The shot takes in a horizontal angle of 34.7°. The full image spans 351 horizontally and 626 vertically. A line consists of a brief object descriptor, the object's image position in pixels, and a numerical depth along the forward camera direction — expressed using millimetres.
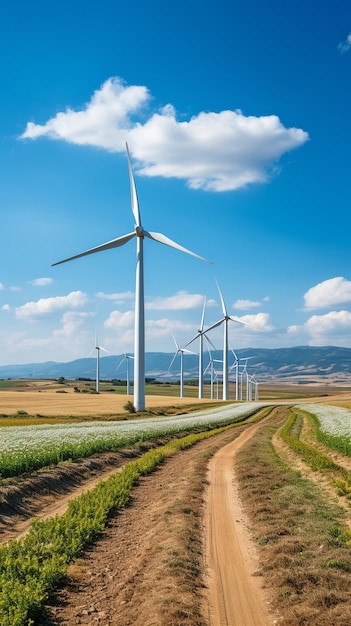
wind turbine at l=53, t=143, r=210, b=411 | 86938
